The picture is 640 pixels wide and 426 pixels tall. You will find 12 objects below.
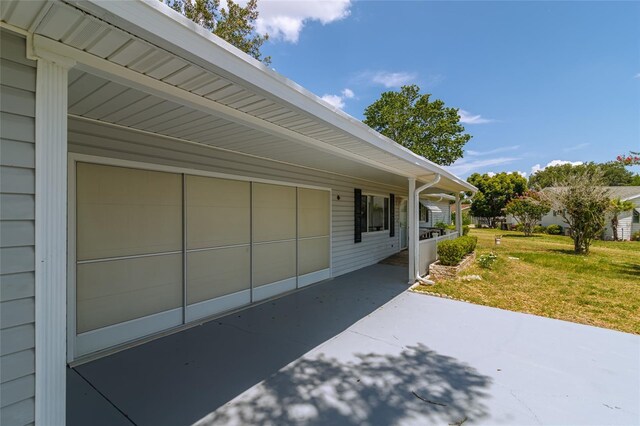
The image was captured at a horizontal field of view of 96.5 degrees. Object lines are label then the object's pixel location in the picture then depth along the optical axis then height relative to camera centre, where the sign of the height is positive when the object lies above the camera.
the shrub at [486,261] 8.76 -1.51
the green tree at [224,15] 12.60 +8.95
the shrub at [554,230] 21.84 -1.31
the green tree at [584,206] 11.65 +0.30
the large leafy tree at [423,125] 25.03 +7.84
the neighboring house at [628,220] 18.52 -0.48
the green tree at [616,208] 13.31 +0.23
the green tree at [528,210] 18.99 +0.20
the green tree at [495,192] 27.17 +1.98
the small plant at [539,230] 22.78 -1.36
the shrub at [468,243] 8.46 -0.98
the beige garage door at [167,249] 3.46 -0.55
